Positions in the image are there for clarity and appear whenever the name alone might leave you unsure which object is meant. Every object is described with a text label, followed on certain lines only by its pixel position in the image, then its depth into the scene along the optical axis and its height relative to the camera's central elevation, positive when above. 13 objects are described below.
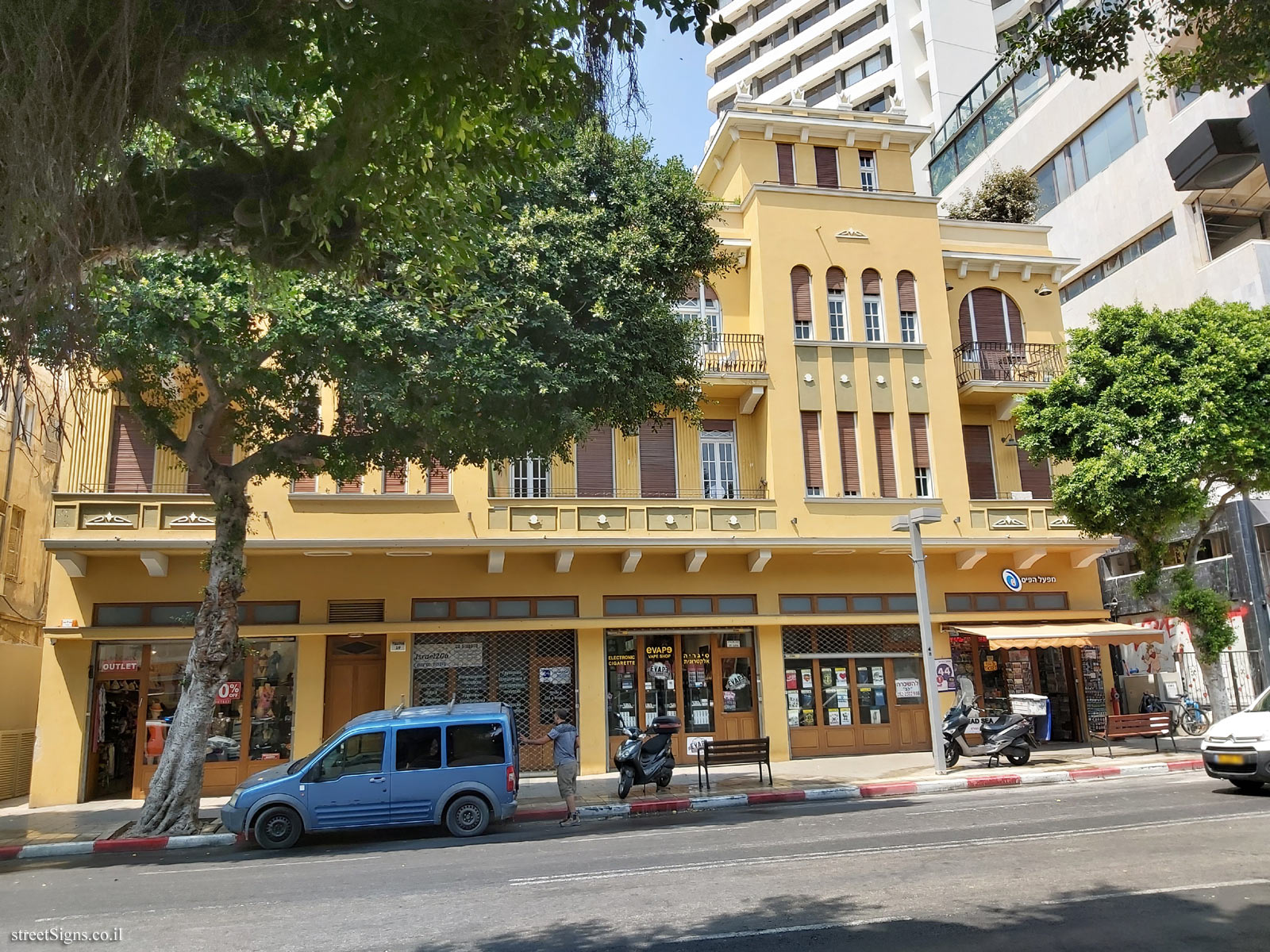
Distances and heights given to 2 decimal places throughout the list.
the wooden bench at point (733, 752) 15.98 -1.22
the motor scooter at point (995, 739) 17.52 -1.24
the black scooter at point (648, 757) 15.34 -1.21
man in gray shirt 13.70 -1.10
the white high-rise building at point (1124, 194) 27.52 +15.95
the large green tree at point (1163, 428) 18.39 +4.86
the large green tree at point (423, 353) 13.20 +5.11
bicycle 23.52 -1.35
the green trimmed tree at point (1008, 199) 26.50 +13.53
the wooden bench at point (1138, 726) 17.66 -1.10
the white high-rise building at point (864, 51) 48.50 +35.12
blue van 12.13 -1.17
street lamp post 16.94 +1.24
